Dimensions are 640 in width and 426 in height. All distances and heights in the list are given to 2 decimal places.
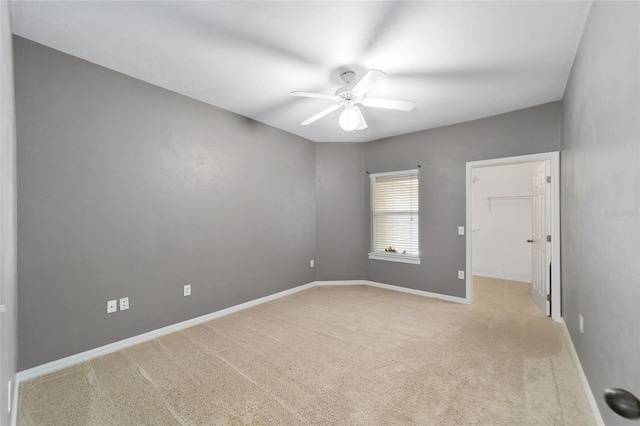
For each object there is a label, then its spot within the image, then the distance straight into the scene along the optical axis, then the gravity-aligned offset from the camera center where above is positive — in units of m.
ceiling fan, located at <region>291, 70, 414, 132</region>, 2.51 +1.04
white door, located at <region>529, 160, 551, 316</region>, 3.50 -0.42
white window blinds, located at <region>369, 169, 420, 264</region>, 4.64 -0.09
